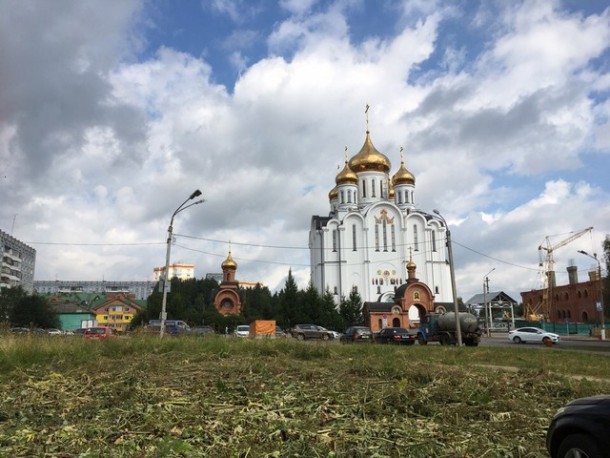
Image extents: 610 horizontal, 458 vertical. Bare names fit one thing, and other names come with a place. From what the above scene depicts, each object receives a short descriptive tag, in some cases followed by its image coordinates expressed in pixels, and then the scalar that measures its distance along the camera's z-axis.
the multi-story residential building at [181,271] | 165.36
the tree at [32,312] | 56.09
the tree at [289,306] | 51.62
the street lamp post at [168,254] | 21.79
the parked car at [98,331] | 29.58
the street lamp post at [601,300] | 40.00
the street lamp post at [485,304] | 50.12
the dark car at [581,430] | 3.96
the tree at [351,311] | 55.62
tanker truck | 29.58
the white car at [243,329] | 36.75
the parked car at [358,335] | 32.33
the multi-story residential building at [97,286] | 147.46
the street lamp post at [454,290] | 24.92
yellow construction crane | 81.19
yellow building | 83.25
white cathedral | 63.44
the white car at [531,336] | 33.81
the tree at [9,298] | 60.78
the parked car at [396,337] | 29.52
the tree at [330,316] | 51.98
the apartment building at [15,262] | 79.44
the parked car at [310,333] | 36.67
